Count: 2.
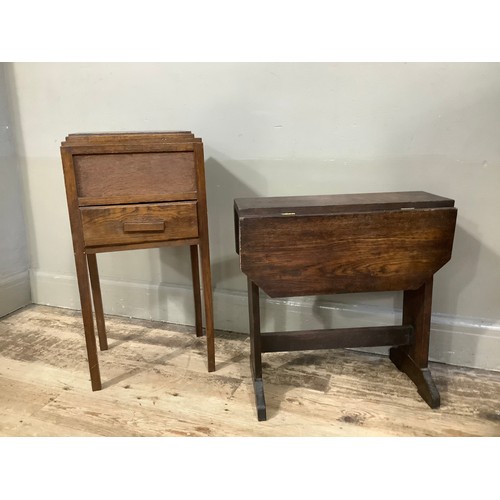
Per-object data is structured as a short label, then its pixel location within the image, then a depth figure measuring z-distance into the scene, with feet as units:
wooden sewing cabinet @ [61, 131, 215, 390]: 4.73
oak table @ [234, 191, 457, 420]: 4.58
